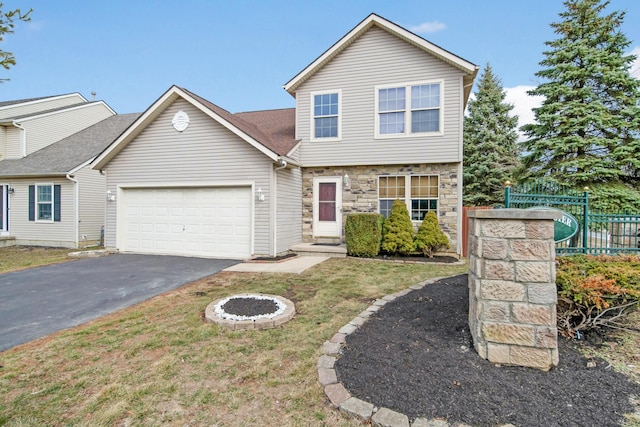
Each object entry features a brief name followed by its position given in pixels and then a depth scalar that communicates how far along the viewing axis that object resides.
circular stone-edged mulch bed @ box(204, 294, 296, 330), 4.00
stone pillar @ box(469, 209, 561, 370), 2.84
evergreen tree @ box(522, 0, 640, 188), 12.30
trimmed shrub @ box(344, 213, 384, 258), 9.01
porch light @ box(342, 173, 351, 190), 10.50
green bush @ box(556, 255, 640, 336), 3.10
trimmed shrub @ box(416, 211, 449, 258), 8.95
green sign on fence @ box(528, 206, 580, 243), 4.28
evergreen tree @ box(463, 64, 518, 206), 18.38
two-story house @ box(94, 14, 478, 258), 9.44
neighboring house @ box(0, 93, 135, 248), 12.30
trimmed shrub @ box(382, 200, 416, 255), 9.02
